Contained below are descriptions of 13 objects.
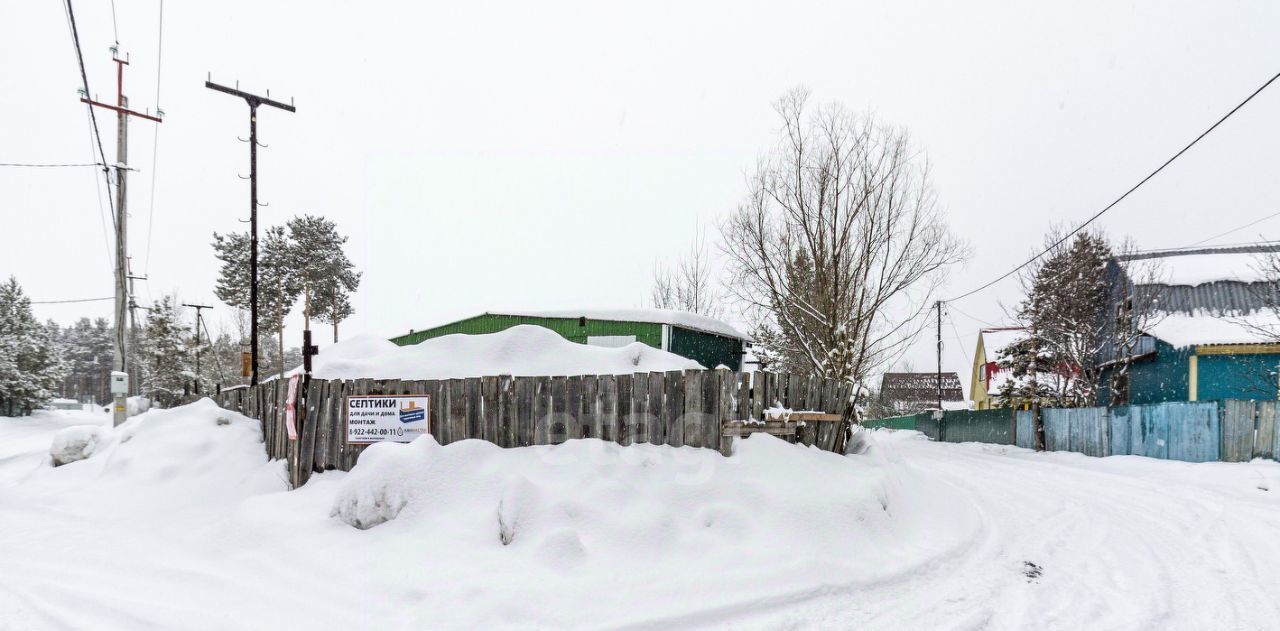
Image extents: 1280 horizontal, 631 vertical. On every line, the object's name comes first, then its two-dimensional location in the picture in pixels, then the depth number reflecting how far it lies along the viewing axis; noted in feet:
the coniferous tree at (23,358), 121.29
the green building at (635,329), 53.62
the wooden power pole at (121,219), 55.83
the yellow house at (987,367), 124.36
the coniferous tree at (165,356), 136.67
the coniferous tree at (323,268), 148.46
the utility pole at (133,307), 108.43
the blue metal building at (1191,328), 59.98
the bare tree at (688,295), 104.68
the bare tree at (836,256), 54.29
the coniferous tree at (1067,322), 65.92
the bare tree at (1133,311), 66.28
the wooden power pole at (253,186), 56.36
